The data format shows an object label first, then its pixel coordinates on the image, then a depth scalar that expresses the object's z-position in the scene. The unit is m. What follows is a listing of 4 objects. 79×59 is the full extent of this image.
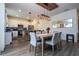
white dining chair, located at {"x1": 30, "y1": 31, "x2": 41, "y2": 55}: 1.65
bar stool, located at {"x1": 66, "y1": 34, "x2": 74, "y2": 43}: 2.94
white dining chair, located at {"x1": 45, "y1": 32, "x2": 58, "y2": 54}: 1.72
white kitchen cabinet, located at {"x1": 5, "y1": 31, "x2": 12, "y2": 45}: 2.22
